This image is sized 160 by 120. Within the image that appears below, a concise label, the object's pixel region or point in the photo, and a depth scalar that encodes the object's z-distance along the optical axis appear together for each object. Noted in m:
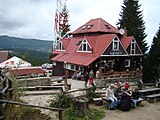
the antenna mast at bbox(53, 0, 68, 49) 26.79
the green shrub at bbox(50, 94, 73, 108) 7.55
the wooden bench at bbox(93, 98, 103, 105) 8.54
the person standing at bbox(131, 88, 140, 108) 8.67
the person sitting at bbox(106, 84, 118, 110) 8.14
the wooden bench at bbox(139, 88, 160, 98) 10.39
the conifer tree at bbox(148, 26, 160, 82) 21.77
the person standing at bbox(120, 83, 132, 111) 8.05
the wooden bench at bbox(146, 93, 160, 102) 9.75
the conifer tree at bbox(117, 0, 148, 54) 25.88
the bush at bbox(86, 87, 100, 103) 8.87
